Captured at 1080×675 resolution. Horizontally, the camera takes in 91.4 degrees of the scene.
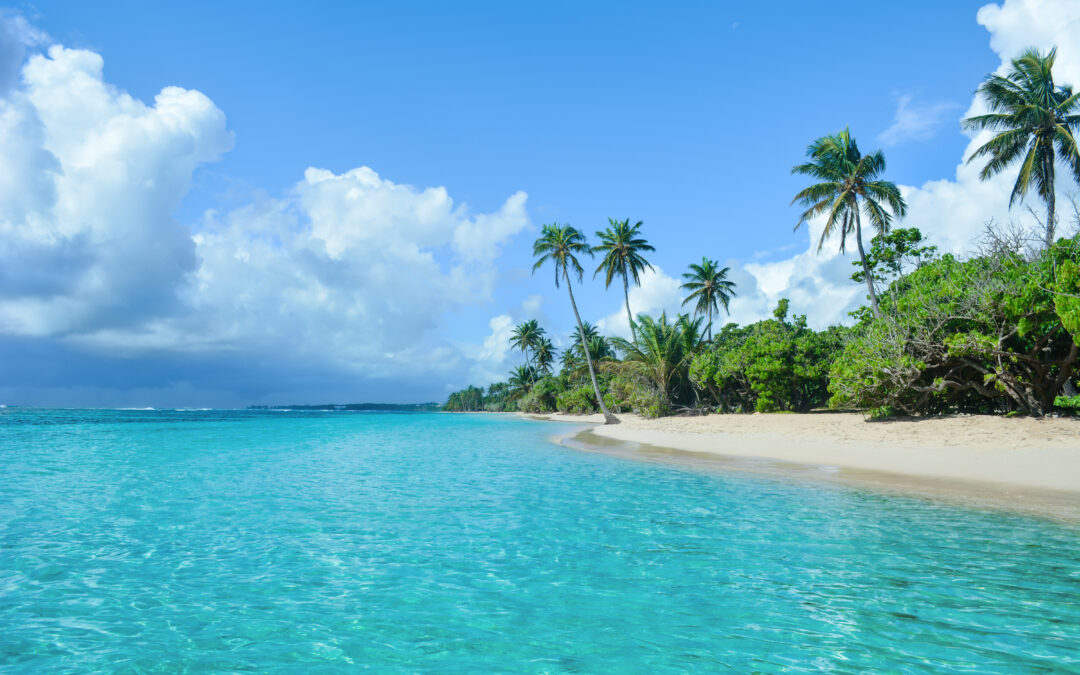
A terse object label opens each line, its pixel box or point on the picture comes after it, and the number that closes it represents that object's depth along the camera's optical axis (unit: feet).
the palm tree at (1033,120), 78.18
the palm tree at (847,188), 92.22
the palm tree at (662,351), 118.21
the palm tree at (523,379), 307.64
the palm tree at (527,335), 277.23
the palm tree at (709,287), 163.22
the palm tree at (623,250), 140.77
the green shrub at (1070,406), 53.43
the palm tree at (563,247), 130.21
